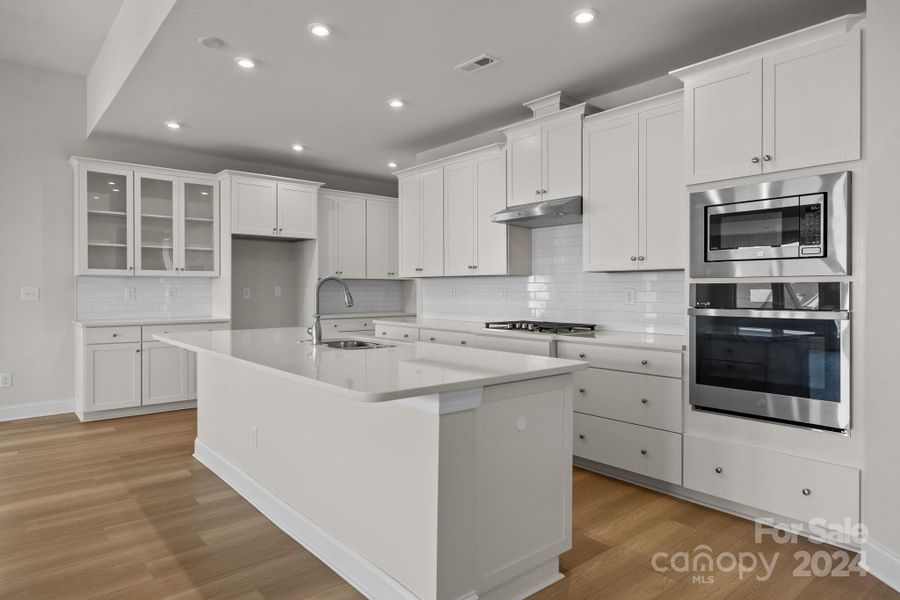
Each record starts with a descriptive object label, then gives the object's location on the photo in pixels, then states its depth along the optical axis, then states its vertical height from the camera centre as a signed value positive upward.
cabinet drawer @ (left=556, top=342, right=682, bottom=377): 3.11 -0.37
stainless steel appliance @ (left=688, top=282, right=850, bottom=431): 2.48 -0.26
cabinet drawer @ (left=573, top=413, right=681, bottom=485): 3.10 -0.90
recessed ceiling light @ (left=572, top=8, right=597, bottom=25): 2.86 +1.48
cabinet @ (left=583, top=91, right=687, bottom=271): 3.36 +0.70
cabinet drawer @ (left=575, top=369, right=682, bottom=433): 3.10 -0.60
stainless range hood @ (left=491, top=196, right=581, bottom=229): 3.85 +0.60
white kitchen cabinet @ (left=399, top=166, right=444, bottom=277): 5.18 +0.71
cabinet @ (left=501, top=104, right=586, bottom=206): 3.92 +1.04
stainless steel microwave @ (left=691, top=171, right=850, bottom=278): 2.48 +0.33
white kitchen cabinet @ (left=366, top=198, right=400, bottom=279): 6.79 +0.71
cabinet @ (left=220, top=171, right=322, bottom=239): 5.66 +0.96
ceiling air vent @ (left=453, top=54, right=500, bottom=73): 3.45 +1.49
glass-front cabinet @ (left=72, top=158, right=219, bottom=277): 5.01 +0.71
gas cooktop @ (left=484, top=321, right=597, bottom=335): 3.90 -0.23
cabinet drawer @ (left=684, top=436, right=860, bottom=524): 2.47 -0.89
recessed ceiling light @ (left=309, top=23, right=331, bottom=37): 3.04 +1.48
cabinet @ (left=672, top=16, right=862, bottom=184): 2.44 +0.93
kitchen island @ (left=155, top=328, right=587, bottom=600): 1.87 -0.66
